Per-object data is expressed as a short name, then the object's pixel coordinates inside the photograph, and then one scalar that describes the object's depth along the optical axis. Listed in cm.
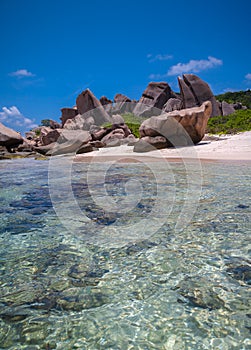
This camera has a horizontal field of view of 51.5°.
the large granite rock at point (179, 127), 1357
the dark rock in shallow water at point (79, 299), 161
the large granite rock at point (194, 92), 2902
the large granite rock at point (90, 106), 3859
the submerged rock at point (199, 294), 159
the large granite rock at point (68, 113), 4568
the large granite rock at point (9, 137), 1927
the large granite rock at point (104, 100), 4729
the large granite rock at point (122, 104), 4784
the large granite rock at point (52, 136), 2394
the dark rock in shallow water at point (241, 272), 184
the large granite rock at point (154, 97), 4381
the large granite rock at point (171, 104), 3985
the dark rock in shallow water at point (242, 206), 352
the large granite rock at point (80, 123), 3344
